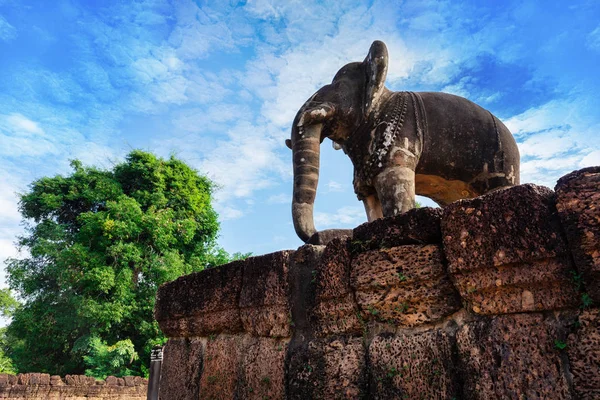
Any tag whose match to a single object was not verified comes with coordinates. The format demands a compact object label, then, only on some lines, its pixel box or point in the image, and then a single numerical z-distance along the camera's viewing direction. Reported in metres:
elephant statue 3.42
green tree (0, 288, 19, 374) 22.98
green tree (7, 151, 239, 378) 15.43
